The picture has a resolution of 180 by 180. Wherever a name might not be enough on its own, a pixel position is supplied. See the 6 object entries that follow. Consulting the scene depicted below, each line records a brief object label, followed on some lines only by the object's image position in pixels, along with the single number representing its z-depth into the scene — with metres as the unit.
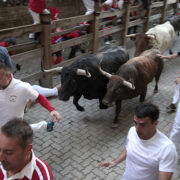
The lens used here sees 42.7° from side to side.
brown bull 4.81
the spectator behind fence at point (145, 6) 10.30
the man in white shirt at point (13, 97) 2.68
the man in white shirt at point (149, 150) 2.03
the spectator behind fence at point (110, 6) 8.85
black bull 4.96
